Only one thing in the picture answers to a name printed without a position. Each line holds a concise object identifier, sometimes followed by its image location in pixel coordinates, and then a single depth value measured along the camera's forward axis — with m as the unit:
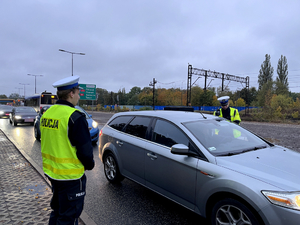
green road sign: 30.89
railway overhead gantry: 28.17
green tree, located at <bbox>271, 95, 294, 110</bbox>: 30.19
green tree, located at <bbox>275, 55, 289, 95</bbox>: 60.39
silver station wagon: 2.13
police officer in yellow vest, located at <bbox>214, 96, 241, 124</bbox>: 5.73
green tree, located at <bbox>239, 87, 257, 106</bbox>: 73.71
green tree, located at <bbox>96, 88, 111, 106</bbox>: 105.56
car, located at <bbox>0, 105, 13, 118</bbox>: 25.91
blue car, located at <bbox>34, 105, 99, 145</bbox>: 8.47
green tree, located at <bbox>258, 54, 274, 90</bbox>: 63.44
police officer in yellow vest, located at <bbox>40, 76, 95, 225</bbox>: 1.99
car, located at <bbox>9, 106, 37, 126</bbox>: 15.82
